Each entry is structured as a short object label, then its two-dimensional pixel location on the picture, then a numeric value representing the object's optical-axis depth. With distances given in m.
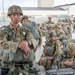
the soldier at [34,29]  2.45
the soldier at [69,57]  3.09
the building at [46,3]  36.31
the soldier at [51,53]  4.56
